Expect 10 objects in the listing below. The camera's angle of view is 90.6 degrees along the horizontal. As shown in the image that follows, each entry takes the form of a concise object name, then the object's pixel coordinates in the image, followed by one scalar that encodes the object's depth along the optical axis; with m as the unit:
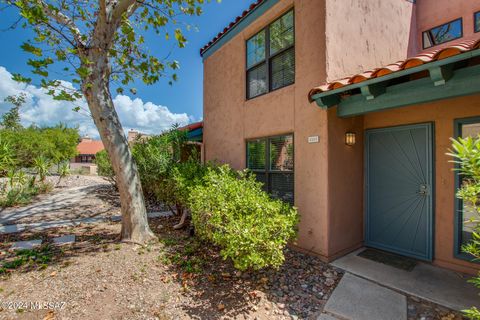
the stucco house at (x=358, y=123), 4.29
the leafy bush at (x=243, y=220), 3.44
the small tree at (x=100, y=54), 4.79
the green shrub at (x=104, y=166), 12.20
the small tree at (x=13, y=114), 27.48
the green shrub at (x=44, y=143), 18.69
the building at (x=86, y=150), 48.25
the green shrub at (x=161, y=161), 6.75
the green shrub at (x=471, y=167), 2.08
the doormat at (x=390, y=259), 4.60
